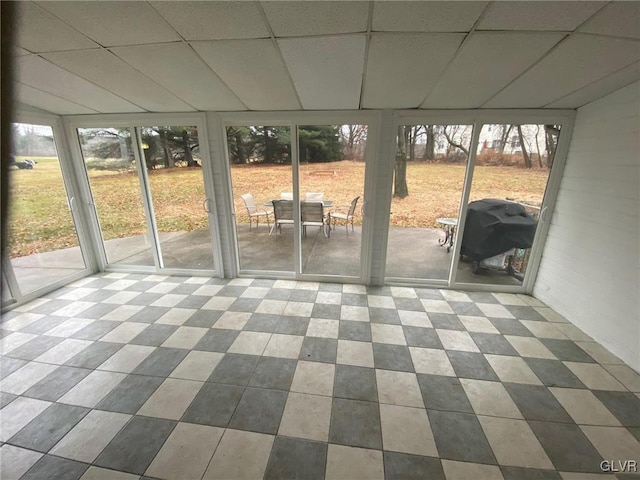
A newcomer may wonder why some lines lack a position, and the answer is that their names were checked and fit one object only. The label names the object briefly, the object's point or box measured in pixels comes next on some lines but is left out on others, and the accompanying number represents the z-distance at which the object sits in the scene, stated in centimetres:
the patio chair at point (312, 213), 364
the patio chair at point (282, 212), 371
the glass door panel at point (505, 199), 279
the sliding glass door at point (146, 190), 323
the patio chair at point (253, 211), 382
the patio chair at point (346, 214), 393
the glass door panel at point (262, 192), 313
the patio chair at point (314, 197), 349
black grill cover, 306
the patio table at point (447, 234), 369
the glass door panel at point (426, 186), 292
